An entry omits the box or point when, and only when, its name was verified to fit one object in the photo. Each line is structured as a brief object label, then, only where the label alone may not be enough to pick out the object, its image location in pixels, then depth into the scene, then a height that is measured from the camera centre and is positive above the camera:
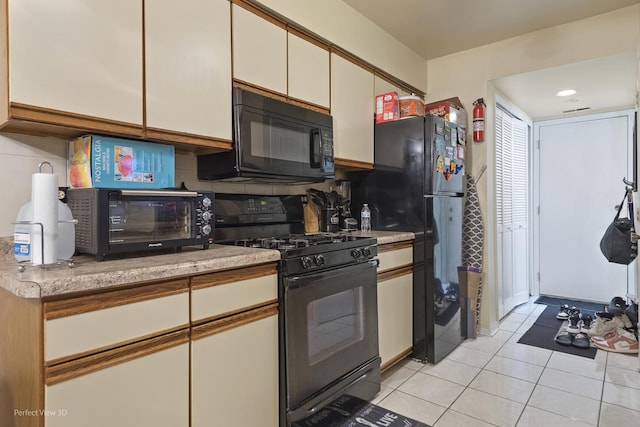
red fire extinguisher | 3.16 +0.77
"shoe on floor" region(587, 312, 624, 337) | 3.04 -0.94
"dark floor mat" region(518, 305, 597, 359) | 2.87 -1.07
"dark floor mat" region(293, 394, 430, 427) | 1.87 -1.08
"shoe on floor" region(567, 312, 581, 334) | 3.21 -1.01
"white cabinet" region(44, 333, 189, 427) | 1.05 -0.56
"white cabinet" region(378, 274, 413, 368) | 2.39 -0.71
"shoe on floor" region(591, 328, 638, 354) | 2.80 -1.02
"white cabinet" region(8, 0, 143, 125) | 1.25 +0.58
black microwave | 1.92 +0.39
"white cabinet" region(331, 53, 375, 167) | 2.56 +0.73
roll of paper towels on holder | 1.19 -0.02
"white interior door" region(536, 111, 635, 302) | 4.05 +0.14
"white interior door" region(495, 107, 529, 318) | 3.58 +0.02
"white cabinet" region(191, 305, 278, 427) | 1.38 -0.63
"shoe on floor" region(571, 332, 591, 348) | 2.94 -1.04
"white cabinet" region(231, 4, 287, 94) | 1.93 +0.89
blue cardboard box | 1.50 +0.22
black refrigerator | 2.62 +0.04
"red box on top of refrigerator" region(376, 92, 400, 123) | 2.84 +0.81
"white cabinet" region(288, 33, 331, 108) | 2.25 +0.89
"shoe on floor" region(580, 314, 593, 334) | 3.21 -1.02
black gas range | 1.70 -0.47
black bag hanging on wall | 2.91 -0.25
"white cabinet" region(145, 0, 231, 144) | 1.59 +0.67
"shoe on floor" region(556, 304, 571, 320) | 3.62 -1.01
